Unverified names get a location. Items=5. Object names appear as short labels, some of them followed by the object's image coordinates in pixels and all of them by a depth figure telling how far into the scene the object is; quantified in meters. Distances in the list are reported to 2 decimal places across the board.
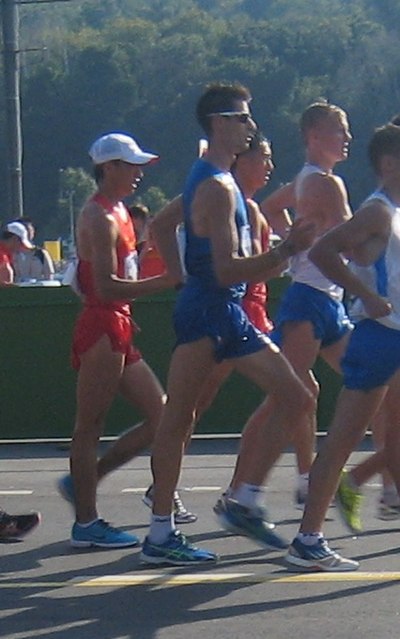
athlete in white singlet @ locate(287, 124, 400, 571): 6.50
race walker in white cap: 7.27
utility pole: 21.39
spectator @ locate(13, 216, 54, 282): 16.83
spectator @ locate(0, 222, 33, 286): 14.56
